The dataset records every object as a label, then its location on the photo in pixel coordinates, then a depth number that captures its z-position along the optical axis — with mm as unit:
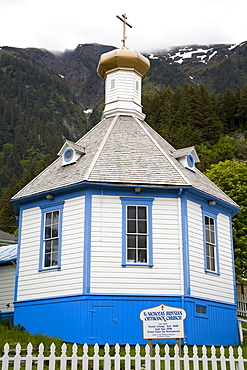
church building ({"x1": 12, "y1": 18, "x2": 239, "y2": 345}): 15406
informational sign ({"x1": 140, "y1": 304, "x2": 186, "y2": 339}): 10992
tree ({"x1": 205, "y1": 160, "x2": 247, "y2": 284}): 24922
